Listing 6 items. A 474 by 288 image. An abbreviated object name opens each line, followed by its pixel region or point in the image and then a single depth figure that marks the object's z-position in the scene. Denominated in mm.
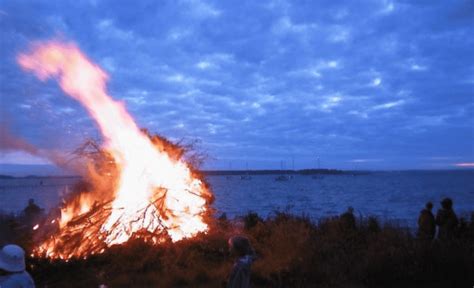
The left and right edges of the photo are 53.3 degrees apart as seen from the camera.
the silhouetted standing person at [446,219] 11781
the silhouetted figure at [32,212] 14217
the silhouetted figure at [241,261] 5562
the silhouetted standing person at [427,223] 12487
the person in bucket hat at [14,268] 4969
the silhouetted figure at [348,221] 13002
